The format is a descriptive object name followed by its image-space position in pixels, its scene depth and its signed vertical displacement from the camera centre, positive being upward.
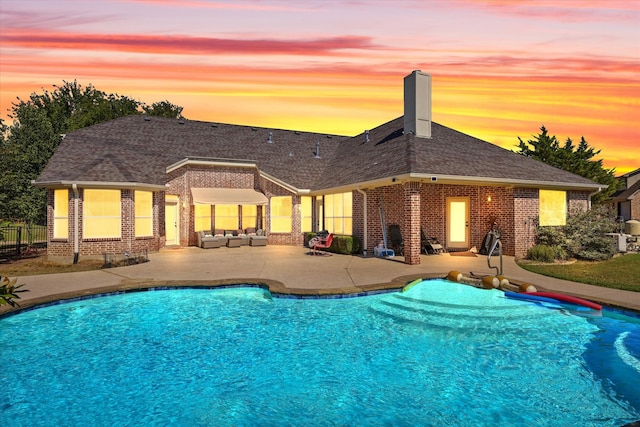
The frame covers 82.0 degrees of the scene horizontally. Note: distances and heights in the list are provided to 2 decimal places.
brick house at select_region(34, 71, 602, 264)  17.08 +1.46
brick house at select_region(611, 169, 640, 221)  41.62 +2.12
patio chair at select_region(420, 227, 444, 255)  18.12 -1.46
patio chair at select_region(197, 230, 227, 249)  21.80 -1.42
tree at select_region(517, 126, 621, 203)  35.22 +5.81
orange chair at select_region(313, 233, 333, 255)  18.47 -1.33
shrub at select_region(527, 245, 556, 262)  15.40 -1.57
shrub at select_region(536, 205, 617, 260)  16.16 -0.92
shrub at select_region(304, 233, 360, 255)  18.58 -1.43
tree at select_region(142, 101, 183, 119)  51.25 +15.34
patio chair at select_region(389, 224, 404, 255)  17.81 -1.13
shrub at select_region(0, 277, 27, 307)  4.93 -1.03
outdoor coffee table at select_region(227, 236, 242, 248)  22.34 -1.52
